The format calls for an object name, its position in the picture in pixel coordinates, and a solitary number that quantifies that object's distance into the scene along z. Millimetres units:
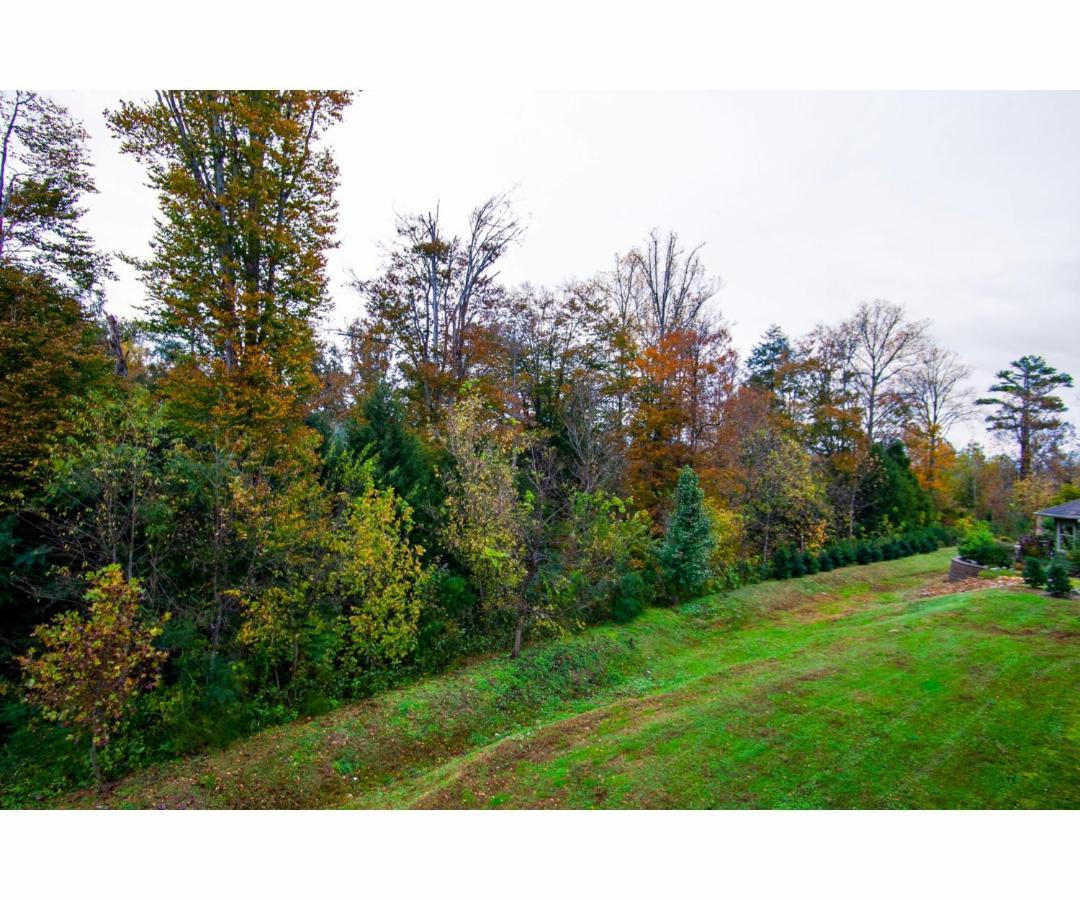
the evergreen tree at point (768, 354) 29078
